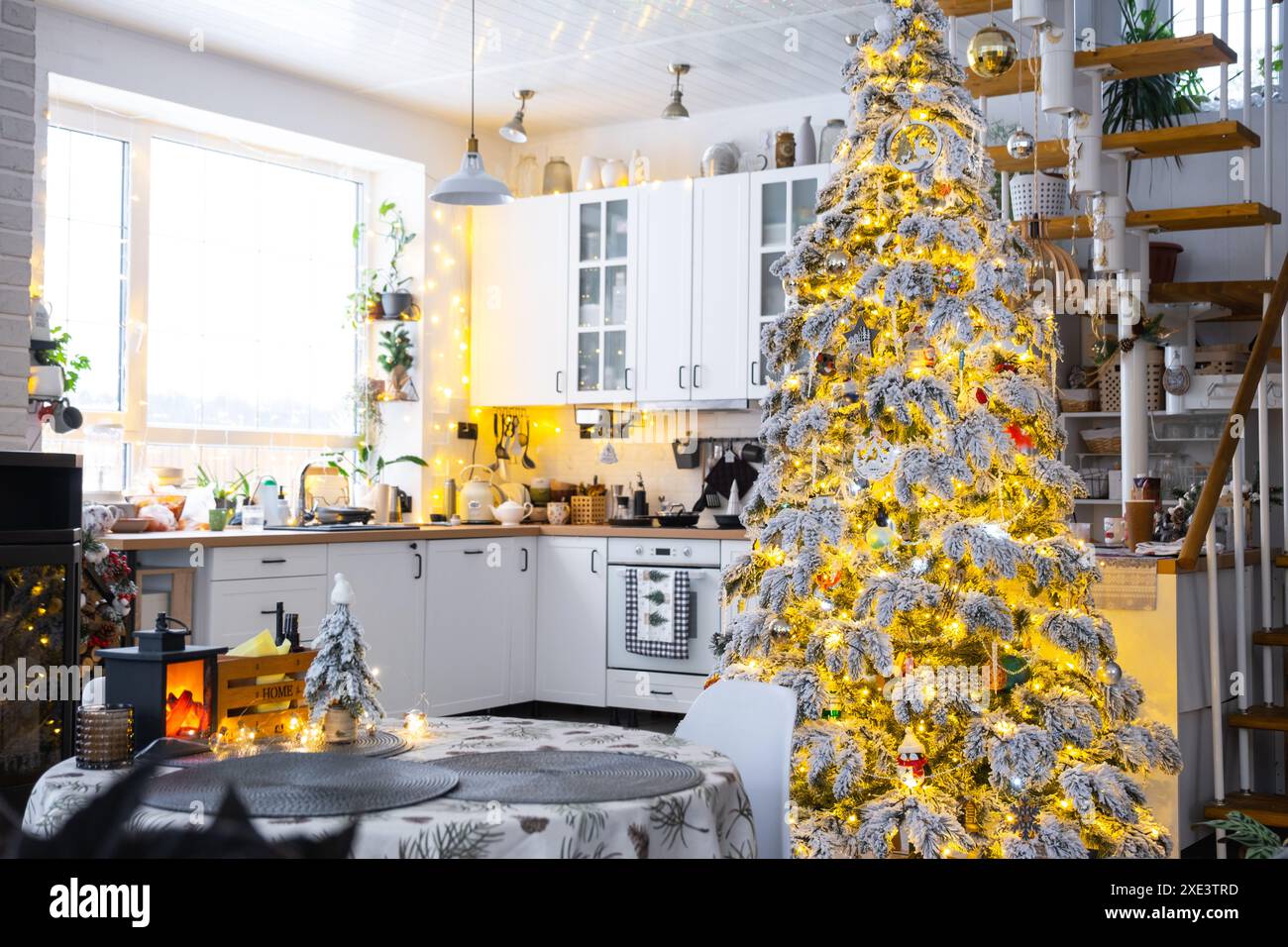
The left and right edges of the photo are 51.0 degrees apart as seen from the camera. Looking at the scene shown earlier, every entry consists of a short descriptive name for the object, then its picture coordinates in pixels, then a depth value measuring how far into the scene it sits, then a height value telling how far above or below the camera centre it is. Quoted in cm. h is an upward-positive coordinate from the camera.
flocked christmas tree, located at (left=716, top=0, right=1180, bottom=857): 323 -8
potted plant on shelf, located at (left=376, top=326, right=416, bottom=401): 644 +68
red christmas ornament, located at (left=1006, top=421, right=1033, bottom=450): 340 +18
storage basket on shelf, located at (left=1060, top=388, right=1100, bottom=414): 557 +44
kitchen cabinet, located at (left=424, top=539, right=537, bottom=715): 579 -54
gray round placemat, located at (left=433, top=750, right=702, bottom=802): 165 -36
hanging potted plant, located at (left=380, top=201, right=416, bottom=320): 637 +110
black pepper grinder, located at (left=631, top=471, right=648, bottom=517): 652 +1
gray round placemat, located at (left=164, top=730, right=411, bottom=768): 186 -35
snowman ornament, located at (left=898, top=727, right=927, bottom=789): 322 -61
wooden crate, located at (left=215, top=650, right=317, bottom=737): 203 -29
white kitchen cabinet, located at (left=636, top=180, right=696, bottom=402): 619 +98
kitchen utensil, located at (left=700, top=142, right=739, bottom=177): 621 +159
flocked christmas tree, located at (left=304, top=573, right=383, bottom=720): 197 -24
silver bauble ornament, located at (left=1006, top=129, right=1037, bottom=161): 375 +102
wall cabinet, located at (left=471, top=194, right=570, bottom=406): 654 +99
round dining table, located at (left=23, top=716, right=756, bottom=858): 149 -37
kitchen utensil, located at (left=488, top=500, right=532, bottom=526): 632 -4
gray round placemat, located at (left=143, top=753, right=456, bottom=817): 156 -35
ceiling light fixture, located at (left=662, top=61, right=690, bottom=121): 593 +175
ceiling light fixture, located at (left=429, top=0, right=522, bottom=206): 493 +116
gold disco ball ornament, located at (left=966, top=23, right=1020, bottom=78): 360 +121
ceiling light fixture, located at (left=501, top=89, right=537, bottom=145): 593 +169
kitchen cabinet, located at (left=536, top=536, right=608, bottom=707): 601 -53
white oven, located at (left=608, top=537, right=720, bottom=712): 570 -55
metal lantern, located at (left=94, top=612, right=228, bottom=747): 187 -25
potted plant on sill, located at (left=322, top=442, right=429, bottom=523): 625 +13
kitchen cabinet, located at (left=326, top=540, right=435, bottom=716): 539 -43
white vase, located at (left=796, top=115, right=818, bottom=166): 598 +160
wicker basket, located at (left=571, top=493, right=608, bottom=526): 651 -3
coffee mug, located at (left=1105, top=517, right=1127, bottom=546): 441 -8
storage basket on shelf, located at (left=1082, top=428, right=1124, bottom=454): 561 +28
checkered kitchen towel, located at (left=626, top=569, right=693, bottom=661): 573 -47
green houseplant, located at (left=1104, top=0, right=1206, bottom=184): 536 +164
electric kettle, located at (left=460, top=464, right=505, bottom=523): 641 +1
